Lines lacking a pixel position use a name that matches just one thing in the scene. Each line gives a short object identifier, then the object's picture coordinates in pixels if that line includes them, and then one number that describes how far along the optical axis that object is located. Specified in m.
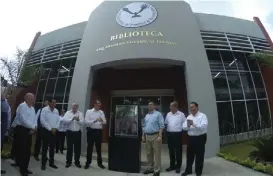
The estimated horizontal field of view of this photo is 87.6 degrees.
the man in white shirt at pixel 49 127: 3.58
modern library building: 5.73
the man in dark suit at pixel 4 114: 3.24
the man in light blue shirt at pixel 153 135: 3.63
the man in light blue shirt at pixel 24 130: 3.05
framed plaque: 3.86
